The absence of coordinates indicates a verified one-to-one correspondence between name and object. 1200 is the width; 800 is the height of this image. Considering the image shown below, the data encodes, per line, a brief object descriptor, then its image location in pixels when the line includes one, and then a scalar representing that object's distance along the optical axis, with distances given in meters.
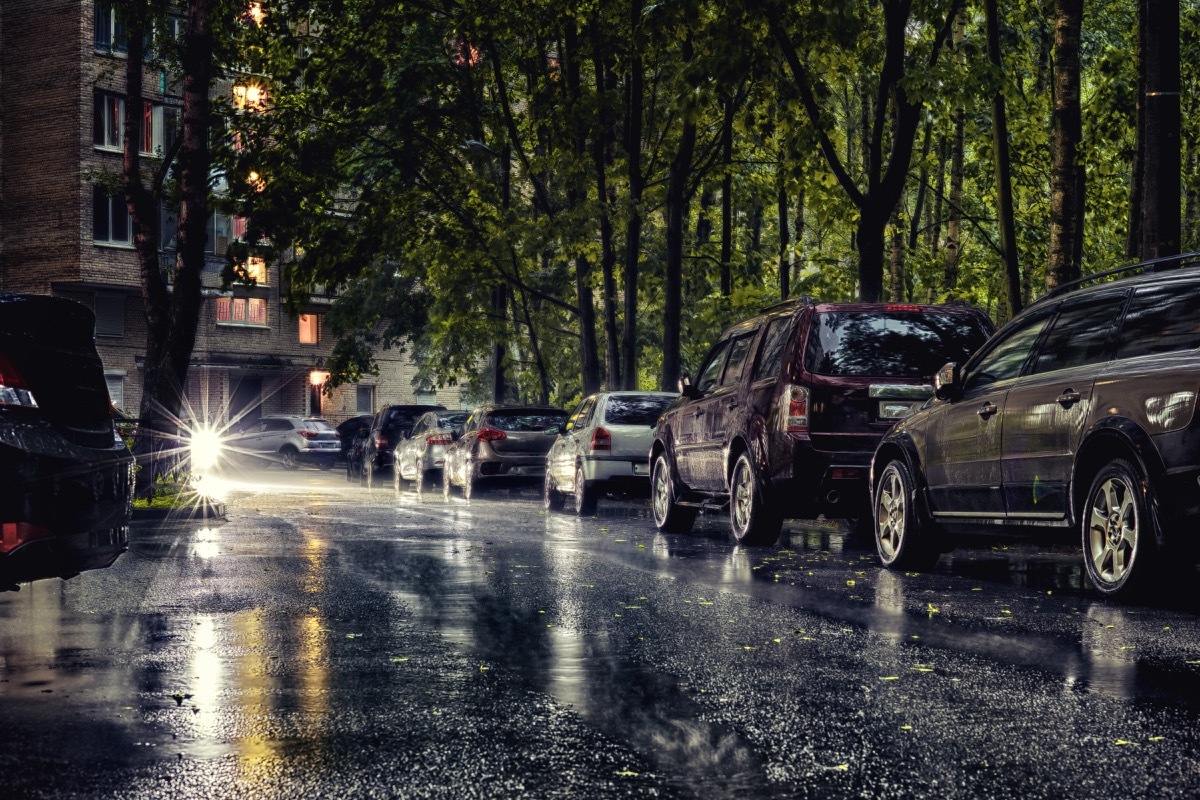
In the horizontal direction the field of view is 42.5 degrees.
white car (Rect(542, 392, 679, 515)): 20.03
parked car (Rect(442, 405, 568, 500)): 25.59
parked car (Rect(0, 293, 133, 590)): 7.23
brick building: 55.28
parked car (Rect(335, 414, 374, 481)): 40.59
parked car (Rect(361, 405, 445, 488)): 36.57
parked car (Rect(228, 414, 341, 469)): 49.09
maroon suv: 12.77
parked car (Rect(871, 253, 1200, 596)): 8.48
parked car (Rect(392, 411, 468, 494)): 29.67
